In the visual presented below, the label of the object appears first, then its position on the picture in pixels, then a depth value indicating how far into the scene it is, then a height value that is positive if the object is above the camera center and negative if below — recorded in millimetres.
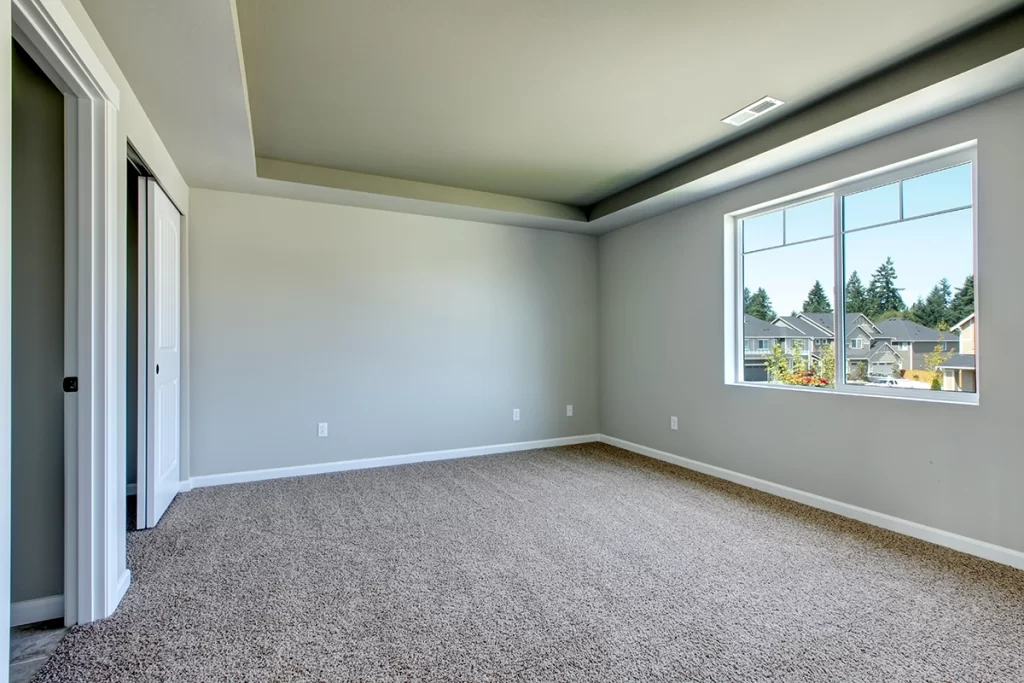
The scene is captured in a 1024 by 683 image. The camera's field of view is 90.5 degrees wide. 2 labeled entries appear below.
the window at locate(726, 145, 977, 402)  2787 +388
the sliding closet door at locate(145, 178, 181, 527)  2959 -71
